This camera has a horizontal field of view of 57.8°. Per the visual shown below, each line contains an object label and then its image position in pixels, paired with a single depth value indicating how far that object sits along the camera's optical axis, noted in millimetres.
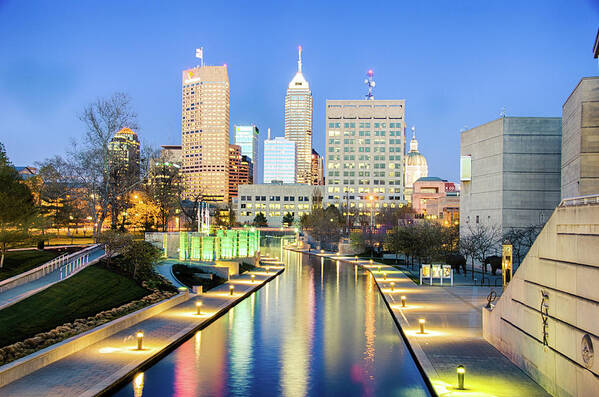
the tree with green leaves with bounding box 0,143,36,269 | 27016
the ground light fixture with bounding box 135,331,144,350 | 18219
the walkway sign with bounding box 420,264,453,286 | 40969
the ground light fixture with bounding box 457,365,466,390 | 14500
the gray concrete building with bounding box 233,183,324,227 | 163275
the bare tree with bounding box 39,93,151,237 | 48344
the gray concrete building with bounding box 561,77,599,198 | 33719
